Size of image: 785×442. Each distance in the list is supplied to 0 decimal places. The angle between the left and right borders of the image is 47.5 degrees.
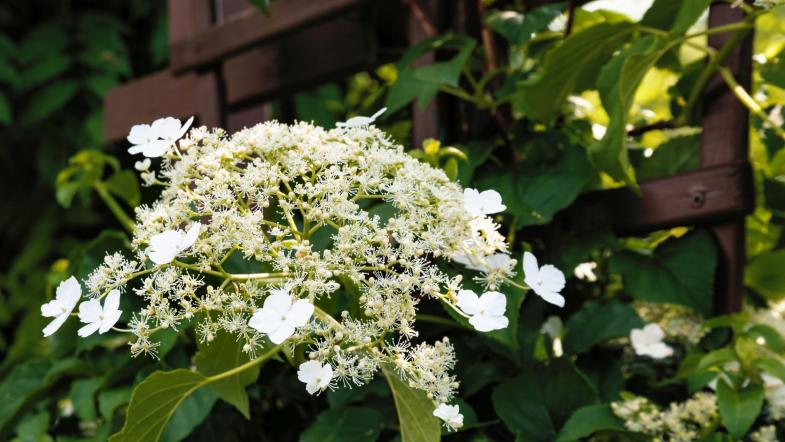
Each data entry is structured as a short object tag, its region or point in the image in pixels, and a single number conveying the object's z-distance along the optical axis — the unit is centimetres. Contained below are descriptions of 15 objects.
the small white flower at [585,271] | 134
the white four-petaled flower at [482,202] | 87
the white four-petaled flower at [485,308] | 79
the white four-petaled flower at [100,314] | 78
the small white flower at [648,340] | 117
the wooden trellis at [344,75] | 117
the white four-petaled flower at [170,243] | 77
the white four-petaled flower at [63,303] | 81
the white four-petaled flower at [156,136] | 90
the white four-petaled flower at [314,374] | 75
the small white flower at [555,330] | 122
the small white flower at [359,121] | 96
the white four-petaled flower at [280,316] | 72
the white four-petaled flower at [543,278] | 86
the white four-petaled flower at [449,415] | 78
